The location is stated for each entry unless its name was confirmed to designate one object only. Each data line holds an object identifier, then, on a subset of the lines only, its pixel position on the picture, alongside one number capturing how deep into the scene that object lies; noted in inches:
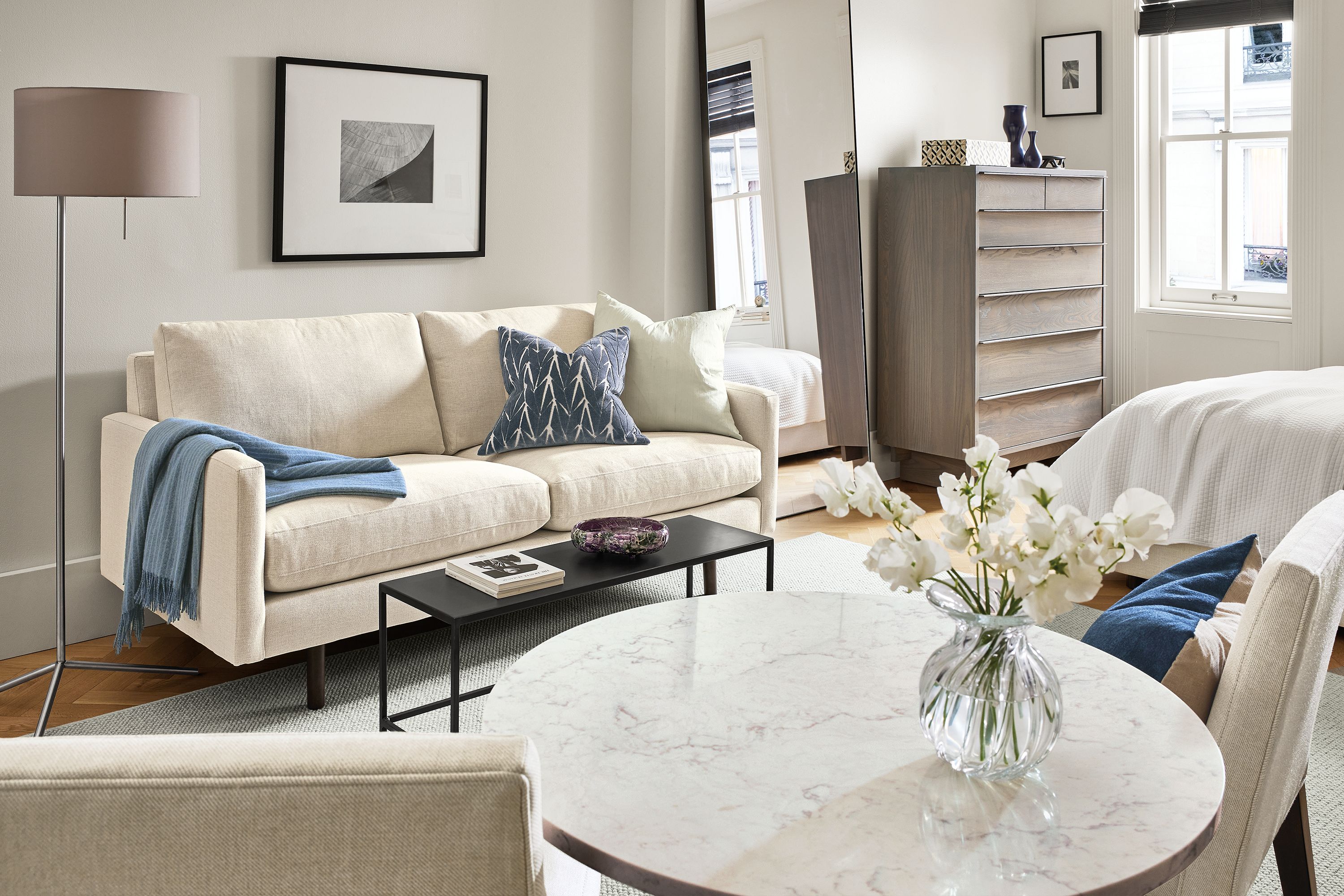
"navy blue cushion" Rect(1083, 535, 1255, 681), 60.2
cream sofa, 103.3
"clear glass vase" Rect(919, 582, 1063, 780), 47.6
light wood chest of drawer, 185.5
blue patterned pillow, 136.4
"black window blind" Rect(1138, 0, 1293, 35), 195.9
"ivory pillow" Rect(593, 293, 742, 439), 146.9
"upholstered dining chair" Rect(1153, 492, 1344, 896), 48.9
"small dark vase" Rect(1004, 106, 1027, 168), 195.5
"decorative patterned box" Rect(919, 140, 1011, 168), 184.4
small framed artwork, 217.3
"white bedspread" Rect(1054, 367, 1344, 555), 120.5
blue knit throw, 104.6
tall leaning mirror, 177.6
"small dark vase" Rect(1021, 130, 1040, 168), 195.0
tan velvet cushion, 54.8
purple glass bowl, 104.0
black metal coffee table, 91.6
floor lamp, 101.3
